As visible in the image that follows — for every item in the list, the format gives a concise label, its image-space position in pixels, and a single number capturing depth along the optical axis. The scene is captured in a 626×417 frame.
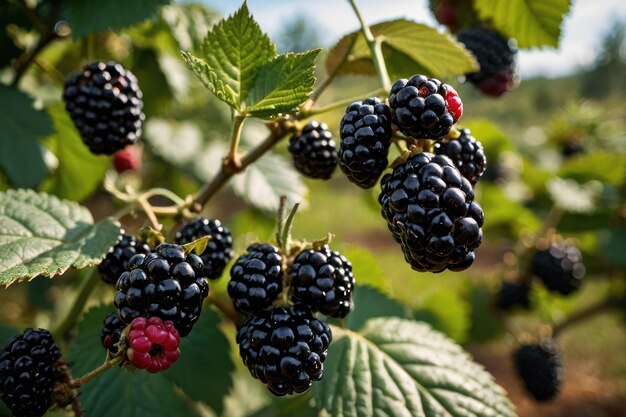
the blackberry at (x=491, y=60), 0.37
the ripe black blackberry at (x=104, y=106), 0.32
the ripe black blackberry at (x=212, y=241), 0.29
